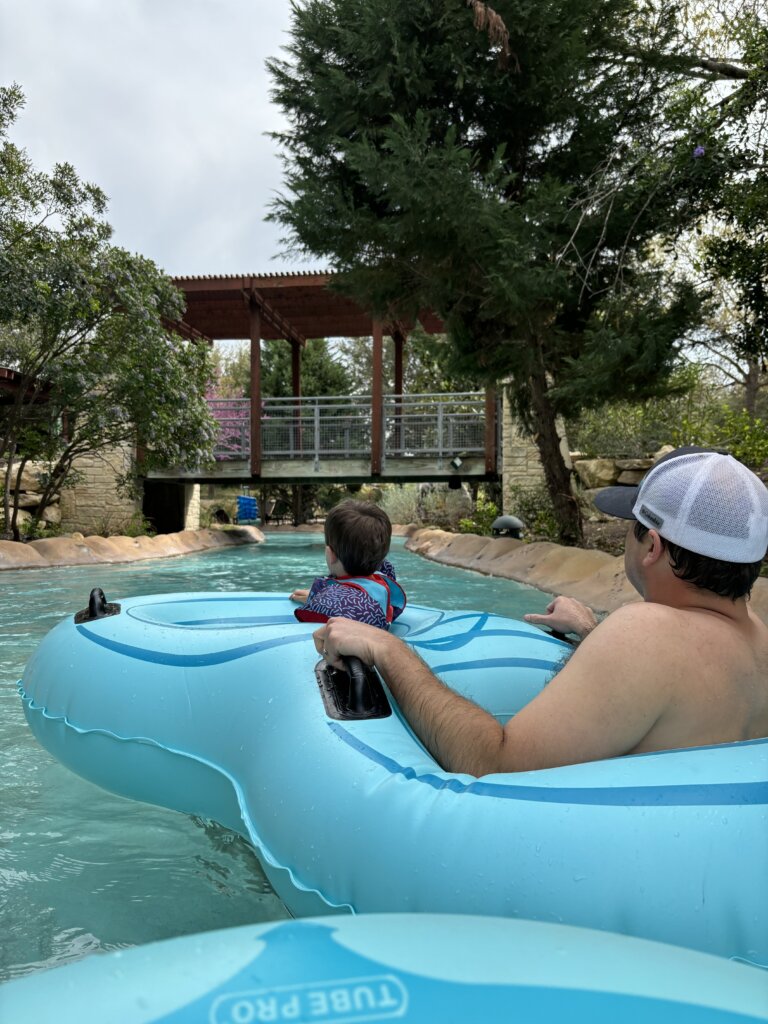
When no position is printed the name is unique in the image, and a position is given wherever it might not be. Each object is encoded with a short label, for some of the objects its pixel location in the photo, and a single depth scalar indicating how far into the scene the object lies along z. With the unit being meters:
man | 1.21
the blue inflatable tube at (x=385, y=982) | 0.70
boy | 2.49
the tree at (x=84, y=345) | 8.57
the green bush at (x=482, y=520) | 13.44
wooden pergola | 13.57
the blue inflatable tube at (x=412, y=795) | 1.09
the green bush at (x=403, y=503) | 18.41
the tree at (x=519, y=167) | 6.52
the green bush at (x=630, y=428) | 12.98
